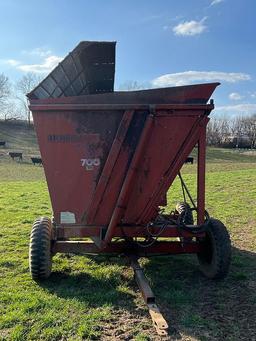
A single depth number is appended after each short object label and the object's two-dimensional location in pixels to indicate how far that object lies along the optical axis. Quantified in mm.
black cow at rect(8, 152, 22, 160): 34062
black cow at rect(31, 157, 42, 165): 31070
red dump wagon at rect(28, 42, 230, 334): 4895
